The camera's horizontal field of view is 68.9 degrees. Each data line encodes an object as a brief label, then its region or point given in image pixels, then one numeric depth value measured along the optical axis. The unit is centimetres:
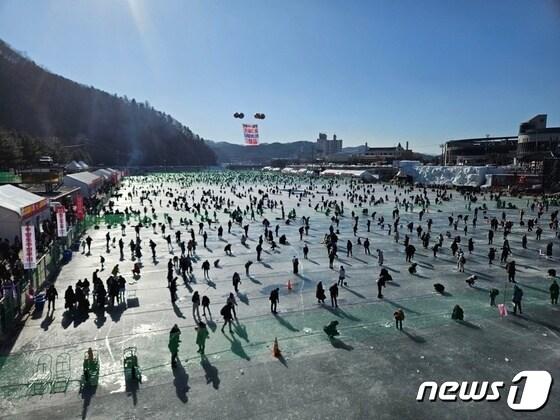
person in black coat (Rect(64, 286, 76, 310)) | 1344
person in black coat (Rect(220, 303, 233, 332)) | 1221
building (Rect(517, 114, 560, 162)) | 8138
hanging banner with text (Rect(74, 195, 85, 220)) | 3023
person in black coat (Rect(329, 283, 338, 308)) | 1403
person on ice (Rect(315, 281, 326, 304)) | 1430
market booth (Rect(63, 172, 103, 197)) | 4350
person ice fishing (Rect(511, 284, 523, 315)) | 1301
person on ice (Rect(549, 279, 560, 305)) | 1399
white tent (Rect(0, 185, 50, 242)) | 2086
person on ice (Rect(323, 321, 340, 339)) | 1129
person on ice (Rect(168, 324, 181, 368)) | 969
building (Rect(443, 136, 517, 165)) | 9858
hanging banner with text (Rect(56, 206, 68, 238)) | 2126
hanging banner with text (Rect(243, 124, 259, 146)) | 4844
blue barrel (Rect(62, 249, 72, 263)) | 2113
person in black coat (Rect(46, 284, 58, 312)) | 1359
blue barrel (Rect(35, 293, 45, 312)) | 1352
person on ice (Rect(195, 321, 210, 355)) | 1026
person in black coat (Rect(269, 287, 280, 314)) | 1362
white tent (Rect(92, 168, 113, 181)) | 6689
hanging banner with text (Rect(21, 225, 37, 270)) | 1466
